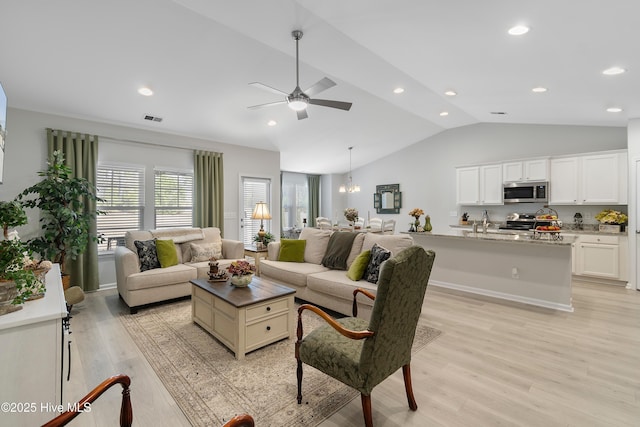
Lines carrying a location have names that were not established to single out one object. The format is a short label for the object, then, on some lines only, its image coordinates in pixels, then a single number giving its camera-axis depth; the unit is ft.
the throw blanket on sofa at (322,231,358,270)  12.89
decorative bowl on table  9.99
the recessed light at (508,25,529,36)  8.11
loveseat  12.15
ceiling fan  9.50
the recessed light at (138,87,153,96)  12.97
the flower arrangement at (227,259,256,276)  10.08
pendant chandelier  27.68
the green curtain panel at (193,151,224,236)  18.56
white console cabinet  3.92
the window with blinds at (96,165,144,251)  15.61
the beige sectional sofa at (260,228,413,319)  10.73
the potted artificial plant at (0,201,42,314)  4.35
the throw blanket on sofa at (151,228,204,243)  14.83
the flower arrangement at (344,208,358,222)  21.26
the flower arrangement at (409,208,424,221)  14.37
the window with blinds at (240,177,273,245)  21.45
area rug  6.23
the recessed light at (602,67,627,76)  9.69
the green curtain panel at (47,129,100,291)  14.03
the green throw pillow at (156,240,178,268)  13.55
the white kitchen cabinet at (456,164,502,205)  20.80
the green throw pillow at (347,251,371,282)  11.07
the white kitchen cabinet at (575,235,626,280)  15.69
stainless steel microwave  18.63
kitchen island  12.21
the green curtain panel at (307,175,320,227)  32.22
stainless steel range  19.02
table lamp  17.22
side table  16.24
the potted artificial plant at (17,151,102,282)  12.32
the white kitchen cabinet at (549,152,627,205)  16.07
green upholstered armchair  5.22
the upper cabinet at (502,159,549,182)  18.69
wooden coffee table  8.52
